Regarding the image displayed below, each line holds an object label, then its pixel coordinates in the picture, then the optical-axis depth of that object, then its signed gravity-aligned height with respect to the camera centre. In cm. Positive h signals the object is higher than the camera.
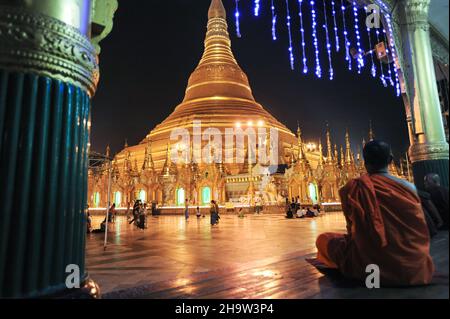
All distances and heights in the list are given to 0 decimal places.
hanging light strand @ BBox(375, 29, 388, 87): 780 +356
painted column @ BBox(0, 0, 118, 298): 152 +33
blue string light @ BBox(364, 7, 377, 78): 770 +399
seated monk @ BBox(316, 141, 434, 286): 189 -17
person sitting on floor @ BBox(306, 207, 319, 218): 1425 -53
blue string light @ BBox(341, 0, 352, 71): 723 +429
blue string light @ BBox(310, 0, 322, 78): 675 +422
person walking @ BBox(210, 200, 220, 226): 1031 -27
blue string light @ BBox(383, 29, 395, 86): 734 +360
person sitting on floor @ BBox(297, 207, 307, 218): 1379 -50
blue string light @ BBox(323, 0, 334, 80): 709 +447
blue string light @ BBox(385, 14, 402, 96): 635 +337
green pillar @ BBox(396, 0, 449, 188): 565 +204
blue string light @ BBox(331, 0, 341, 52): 710 +447
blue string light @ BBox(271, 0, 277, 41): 670 +421
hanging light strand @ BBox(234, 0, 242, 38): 651 +406
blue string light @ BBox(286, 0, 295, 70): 688 +435
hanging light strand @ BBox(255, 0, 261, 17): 599 +392
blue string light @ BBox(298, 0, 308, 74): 678 +440
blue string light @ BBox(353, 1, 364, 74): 704 +415
